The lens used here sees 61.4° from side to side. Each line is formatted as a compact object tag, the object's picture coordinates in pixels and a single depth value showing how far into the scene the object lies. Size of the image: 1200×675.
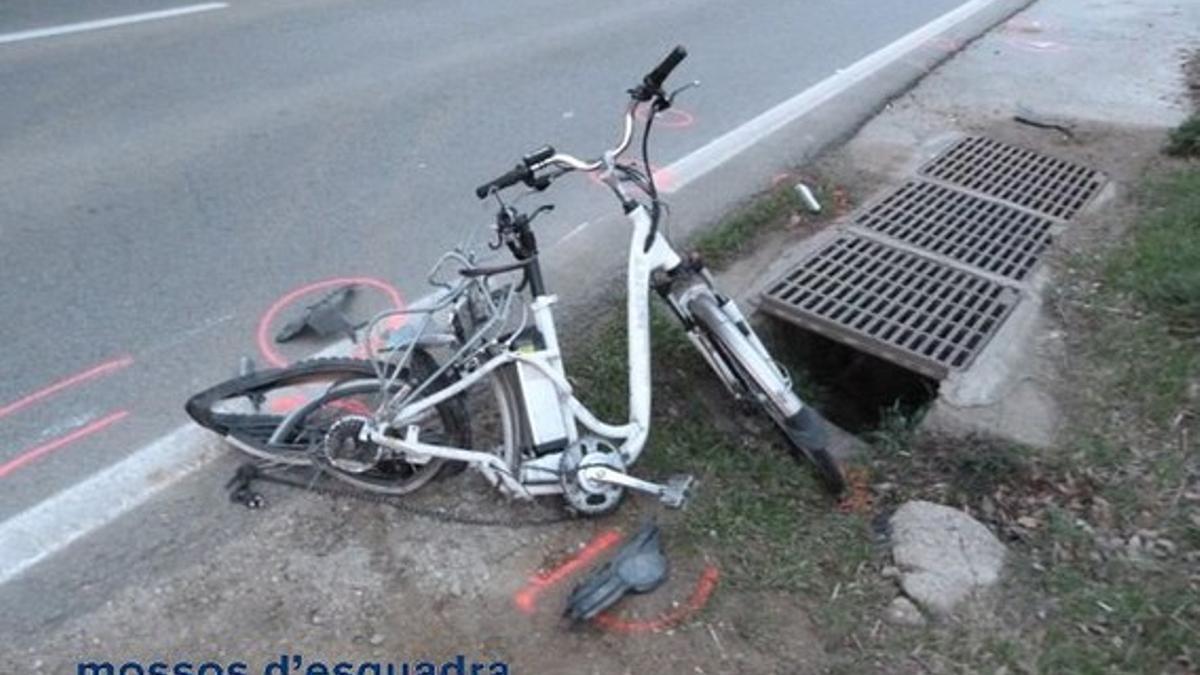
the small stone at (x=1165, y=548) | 3.23
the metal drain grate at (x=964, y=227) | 5.05
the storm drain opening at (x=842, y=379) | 4.51
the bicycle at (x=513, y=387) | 3.13
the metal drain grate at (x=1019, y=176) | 5.69
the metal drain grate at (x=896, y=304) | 4.29
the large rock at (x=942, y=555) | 3.06
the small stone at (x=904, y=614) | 2.97
